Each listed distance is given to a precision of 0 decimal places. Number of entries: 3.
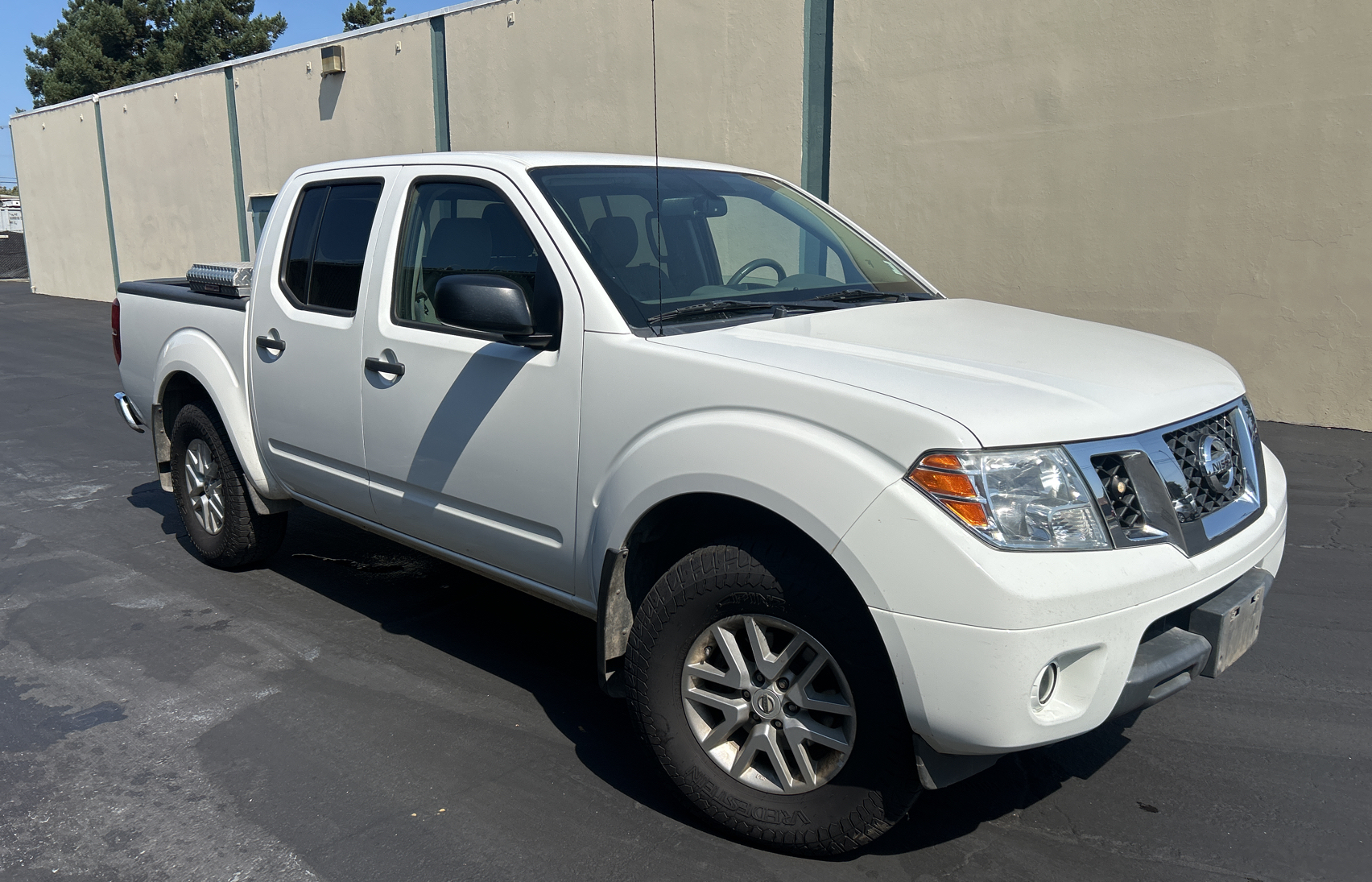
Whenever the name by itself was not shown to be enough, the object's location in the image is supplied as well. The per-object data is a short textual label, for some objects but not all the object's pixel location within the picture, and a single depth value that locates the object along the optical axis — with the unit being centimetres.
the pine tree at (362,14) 5025
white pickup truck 238
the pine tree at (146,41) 4191
